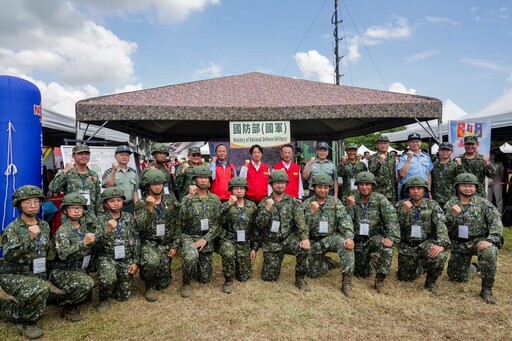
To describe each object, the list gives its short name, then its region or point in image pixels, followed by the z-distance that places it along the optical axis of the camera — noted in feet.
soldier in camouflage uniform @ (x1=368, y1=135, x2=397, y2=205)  19.99
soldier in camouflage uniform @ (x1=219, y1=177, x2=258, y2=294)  16.61
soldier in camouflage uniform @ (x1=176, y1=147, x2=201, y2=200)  20.13
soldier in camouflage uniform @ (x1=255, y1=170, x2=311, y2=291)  16.52
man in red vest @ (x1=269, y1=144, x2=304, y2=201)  19.35
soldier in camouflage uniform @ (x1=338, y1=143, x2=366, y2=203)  20.31
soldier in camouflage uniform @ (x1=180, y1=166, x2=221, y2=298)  16.20
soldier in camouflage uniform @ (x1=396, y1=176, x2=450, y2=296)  15.10
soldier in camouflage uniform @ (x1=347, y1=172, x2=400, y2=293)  16.08
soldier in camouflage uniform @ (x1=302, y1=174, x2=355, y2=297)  16.16
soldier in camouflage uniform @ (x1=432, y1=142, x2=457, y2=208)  19.51
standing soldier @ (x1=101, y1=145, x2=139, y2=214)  17.79
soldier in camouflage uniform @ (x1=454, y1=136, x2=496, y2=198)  19.04
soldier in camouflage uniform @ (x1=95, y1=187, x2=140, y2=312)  13.78
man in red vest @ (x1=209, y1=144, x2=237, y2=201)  19.52
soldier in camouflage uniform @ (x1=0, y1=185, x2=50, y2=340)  11.63
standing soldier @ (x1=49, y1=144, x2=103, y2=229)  16.57
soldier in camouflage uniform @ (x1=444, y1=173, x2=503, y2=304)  14.57
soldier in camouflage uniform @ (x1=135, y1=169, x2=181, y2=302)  15.01
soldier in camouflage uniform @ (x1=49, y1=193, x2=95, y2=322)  12.68
